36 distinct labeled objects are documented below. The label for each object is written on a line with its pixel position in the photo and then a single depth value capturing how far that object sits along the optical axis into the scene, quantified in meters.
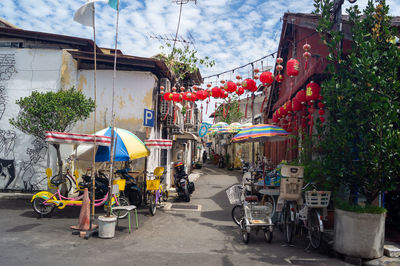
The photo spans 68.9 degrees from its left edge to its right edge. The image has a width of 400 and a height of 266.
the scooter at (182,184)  12.30
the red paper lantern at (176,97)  11.16
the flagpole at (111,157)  7.04
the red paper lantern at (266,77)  8.52
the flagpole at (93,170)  7.34
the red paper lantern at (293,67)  7.96
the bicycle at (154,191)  9.49
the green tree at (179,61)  15.48
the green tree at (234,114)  35.44
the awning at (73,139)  8.25
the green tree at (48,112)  9.73
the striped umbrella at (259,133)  9.89
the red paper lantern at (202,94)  10.57
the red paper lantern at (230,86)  9.77
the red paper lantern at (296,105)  9.02
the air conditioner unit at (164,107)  13.55
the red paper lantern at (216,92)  10.23
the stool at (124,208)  7.62
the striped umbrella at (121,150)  9.22
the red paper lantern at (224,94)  10.24
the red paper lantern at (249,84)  9.14
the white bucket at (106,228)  6.95
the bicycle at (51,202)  8.60
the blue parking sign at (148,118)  12.30
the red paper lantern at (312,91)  7.72
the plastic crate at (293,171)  6.83
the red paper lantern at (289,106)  9.72
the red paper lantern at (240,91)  9.95
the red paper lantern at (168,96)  11.20
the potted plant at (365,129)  5.68
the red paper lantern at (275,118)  12.00
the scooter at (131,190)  10.59
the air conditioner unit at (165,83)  13.20
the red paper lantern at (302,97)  8.30
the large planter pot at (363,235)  5.61
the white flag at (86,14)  7.26
